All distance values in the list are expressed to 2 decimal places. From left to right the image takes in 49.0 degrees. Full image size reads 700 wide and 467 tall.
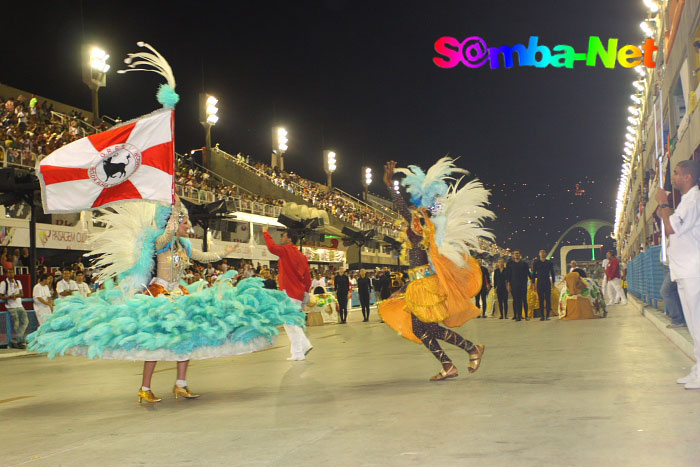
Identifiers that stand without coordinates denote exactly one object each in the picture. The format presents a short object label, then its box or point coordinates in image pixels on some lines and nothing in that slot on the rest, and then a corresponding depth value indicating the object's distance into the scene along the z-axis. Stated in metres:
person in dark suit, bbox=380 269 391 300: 27.66
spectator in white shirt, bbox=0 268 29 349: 16.11
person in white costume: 6.74
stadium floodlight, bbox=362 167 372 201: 94.19
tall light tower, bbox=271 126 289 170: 68.06
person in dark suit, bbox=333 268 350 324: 24.08
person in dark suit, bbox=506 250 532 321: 20.66
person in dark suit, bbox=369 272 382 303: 32.22
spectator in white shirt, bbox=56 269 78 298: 17.27
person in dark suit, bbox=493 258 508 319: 22.05
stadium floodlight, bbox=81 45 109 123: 37.72
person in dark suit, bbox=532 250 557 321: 20.75
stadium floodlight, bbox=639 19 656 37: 29.48
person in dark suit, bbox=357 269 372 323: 24.49
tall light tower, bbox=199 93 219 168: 54.59
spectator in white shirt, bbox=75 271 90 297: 18.42
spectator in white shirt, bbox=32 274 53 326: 16.80
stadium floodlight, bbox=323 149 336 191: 78.69
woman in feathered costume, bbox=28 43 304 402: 7.32
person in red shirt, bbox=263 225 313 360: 12.41
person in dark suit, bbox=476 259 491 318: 22.68
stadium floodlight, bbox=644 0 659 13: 27.83
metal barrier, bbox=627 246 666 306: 17.24
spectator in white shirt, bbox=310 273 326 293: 28.36
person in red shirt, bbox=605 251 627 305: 27.48
